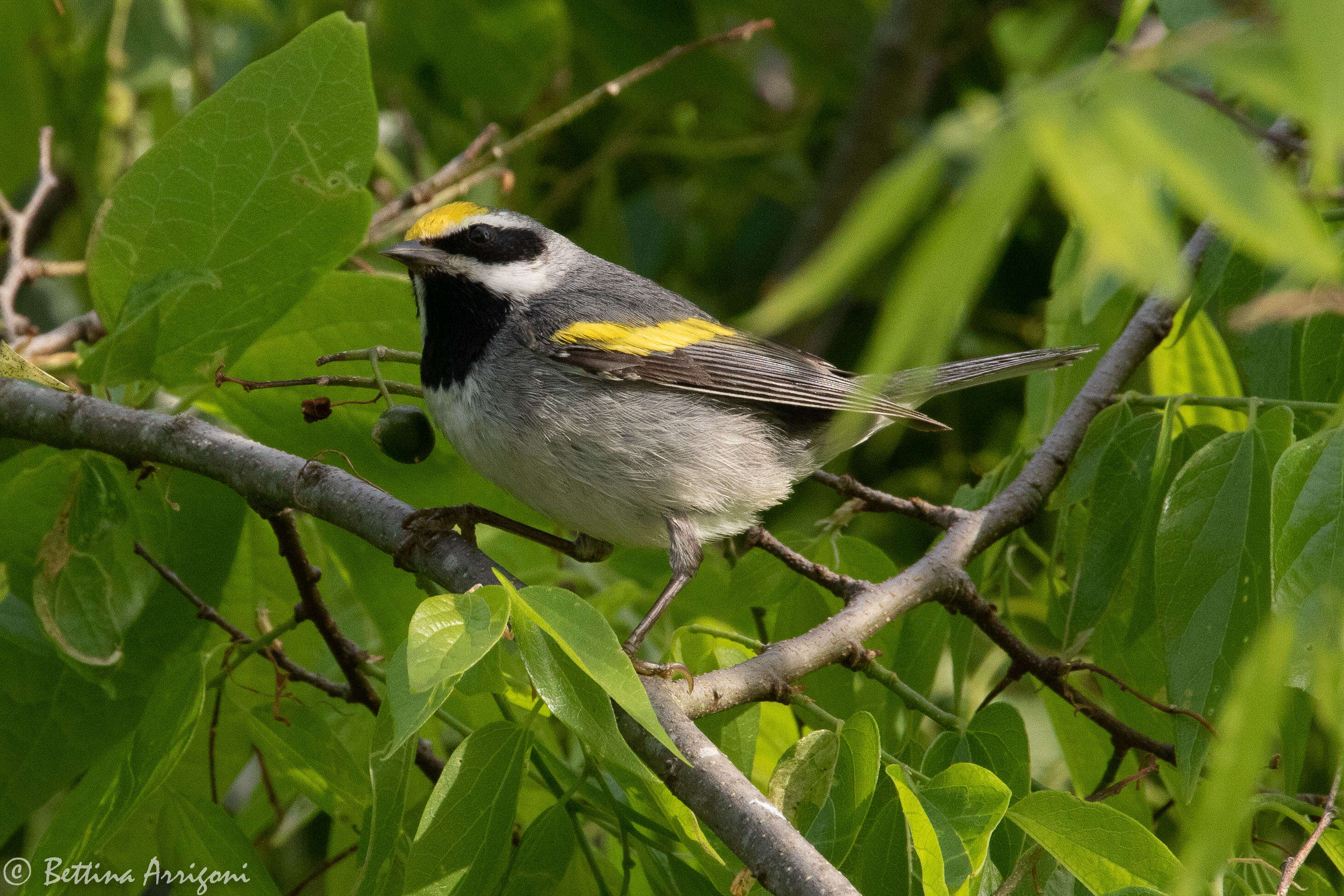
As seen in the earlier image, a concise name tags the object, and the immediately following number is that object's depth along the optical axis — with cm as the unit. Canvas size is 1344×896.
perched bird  564
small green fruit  500
